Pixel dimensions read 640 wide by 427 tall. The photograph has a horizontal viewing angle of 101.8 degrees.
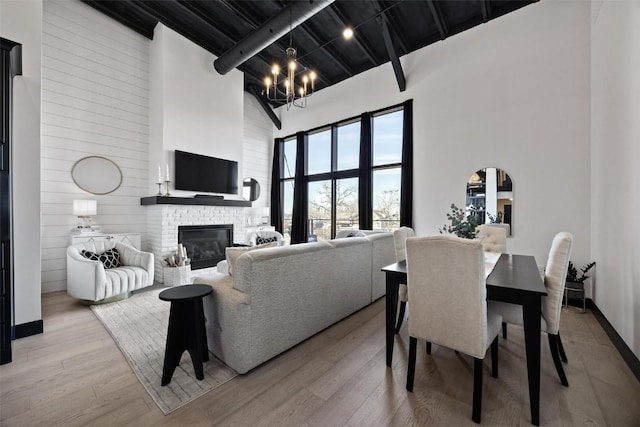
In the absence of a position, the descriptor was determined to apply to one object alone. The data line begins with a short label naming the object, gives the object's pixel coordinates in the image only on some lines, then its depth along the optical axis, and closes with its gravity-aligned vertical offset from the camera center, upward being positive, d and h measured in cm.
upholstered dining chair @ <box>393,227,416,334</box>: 255 -34
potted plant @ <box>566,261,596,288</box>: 320 -79
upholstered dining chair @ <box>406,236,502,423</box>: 147 -52
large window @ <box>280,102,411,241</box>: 549 +87
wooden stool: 176 -82
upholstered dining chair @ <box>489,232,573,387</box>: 170 -53
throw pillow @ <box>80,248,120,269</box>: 362 -63
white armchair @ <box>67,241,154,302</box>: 310 -79
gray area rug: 168 -116
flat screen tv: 478 +78
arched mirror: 400 +25
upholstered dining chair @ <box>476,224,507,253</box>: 302 -30
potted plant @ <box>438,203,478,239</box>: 238 -14
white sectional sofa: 186 -71
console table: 379 -39
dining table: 145 -51
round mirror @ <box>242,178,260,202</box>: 704 +65
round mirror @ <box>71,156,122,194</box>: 414 +63
